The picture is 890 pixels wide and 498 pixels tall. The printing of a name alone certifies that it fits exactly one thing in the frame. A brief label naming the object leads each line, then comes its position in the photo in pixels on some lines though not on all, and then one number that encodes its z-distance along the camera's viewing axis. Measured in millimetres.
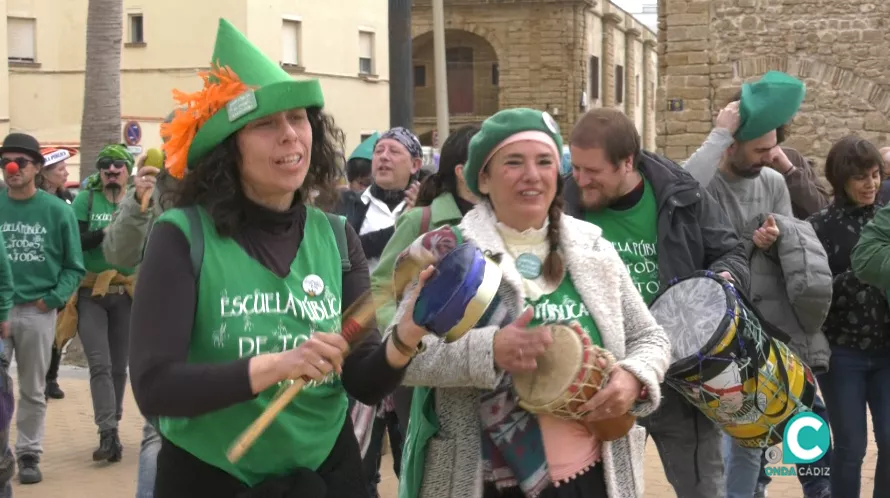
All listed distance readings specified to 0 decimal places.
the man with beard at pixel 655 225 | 4828
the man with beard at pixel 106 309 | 8461
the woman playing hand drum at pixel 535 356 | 3488
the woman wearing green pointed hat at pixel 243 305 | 2900
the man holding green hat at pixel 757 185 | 5586
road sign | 20341
